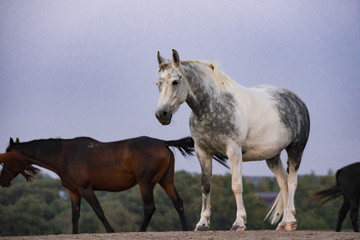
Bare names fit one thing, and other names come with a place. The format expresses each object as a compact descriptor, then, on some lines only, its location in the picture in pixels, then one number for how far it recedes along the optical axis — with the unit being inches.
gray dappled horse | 542.9
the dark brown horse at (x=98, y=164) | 748.0
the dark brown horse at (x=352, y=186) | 971.9
